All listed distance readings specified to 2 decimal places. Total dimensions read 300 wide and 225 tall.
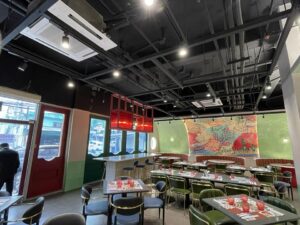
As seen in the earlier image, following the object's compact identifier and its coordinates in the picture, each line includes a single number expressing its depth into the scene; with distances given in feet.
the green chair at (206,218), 6.83
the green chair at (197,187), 12.24
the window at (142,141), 33.12
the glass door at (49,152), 15.88
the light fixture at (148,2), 6.44
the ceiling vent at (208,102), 19.98
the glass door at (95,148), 21.21
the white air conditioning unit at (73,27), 6.24
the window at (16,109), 13.88
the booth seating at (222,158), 26.71
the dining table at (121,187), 9.84
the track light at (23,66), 13.48
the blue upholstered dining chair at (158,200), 10.43
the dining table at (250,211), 6.61
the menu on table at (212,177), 14.14
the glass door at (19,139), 14.20
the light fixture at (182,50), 9.67
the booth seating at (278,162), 22.01
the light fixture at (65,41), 7.73
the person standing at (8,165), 13.14
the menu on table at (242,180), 12.88
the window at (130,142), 29.12
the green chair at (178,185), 13.85
